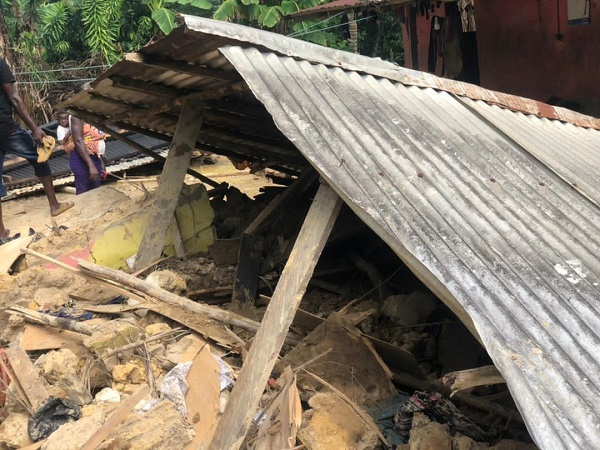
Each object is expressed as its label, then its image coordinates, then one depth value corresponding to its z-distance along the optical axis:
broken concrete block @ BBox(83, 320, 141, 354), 3.91
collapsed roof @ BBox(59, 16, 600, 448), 2.46
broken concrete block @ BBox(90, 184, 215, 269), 5.82
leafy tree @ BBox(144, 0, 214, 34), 14.47
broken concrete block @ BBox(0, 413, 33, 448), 3.20
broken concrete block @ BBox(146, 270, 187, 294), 4.95
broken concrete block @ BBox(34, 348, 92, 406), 3.52
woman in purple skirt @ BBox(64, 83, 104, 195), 7.91
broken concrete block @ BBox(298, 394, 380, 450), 3.34
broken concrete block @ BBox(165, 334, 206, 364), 3.99
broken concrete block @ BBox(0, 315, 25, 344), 4.14
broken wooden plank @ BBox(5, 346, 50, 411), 3.42
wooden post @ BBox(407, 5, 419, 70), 11.51
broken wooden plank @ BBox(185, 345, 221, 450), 3.33
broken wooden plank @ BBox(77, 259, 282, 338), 4.32
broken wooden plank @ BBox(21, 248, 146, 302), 4.52
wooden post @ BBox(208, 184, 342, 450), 3.00
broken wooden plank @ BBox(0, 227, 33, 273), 5.73
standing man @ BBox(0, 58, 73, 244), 7.10
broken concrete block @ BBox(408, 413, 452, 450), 3.15
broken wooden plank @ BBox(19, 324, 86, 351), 4.06
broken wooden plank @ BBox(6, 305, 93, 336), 4.12
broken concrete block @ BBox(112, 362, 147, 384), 3.71
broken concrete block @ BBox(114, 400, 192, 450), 3.04
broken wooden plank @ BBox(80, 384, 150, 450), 2.94
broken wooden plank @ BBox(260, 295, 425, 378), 4.03
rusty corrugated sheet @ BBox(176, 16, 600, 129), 3.61
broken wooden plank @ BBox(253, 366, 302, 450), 3.16
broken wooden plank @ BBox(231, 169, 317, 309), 5.29
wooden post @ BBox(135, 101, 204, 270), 5.41
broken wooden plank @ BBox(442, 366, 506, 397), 2.63
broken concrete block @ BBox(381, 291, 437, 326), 4.70
